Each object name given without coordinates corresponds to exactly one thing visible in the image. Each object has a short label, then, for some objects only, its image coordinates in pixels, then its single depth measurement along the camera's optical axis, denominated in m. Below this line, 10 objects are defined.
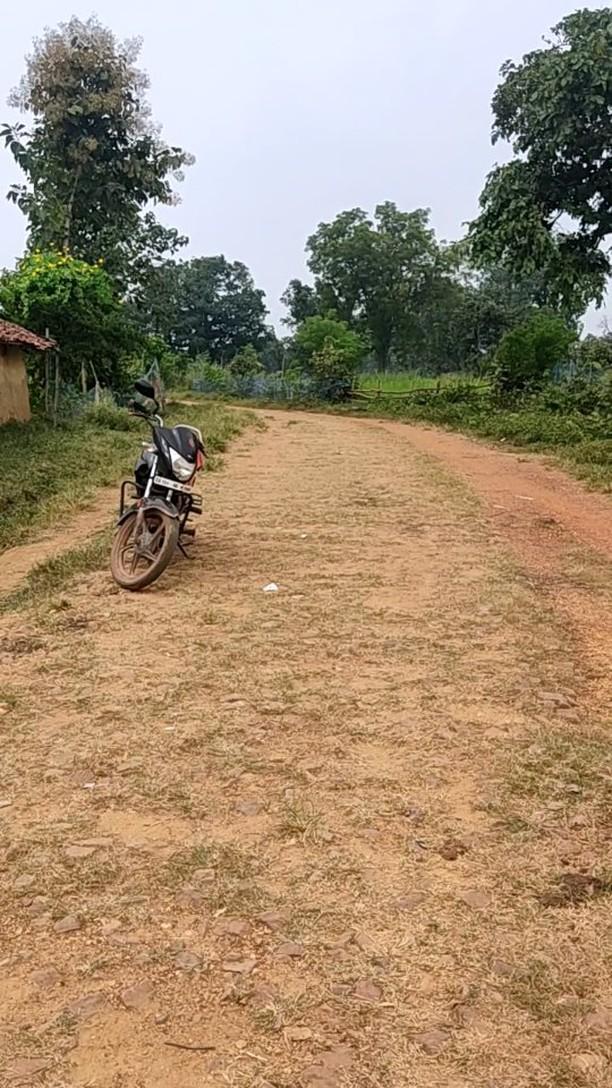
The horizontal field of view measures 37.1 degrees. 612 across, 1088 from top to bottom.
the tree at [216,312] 51.06
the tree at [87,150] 23.88
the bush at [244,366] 36.17
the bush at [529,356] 23.36
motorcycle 5.73
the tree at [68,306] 17.72
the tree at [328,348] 29.42
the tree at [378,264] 43.62
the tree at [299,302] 46.69
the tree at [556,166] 14.98
